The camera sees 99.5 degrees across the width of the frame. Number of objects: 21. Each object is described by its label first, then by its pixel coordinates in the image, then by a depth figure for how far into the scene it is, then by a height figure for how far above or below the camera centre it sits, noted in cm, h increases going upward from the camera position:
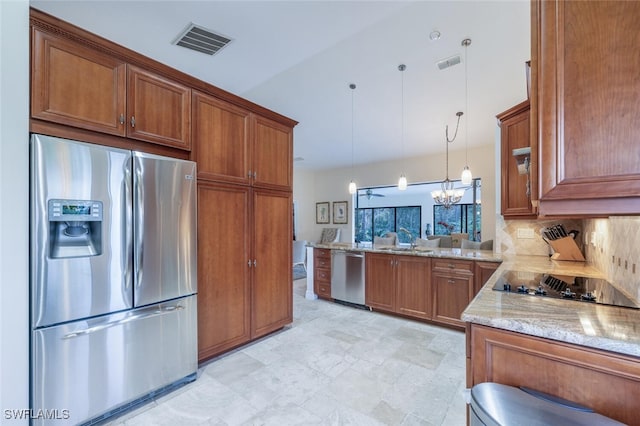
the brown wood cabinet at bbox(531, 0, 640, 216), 81 +34
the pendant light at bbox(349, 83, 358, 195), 394 +187
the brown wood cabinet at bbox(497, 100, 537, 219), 252 +50
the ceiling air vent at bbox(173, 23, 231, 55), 256 +174
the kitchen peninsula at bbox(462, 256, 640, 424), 93 -52
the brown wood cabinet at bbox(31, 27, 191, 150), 155 +80
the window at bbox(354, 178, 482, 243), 891 -10
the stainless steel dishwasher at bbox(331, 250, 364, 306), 392 -93
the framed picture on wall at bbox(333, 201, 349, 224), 843 +5
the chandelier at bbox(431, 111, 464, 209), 534 +36
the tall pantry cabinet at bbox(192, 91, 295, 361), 236 -9
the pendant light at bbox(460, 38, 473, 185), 297 +176
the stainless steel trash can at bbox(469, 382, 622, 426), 83 -65
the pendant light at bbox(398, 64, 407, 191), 348 +166
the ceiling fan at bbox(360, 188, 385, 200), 842 +68
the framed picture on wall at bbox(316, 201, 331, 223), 892 +5
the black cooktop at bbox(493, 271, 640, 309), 138 -45
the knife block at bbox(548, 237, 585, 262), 265 -37
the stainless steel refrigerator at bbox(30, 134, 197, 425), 152 -41
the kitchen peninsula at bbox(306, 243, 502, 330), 304 -82
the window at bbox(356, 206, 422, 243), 929 -26
